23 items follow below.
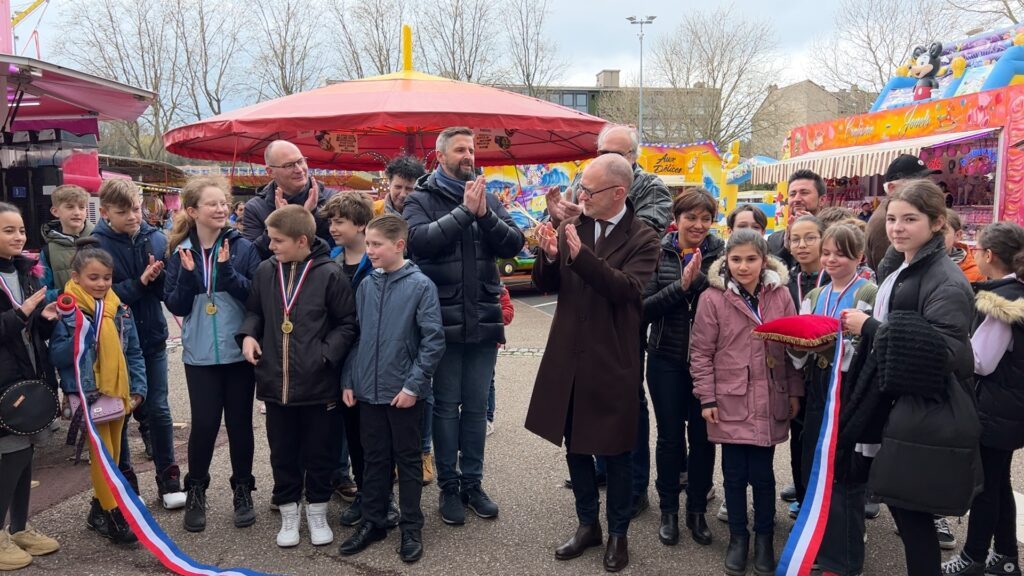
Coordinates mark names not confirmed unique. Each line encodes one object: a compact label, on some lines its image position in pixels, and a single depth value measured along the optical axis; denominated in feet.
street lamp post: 109.19
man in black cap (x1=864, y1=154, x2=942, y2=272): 10.70
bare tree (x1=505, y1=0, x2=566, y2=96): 101.55
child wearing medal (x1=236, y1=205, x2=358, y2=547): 11.24
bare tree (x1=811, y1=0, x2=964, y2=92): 88.48
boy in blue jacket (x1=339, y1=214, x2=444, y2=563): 11.05
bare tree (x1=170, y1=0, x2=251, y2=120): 93.50
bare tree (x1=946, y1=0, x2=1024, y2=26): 67.75
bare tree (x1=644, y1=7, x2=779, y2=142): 115.14
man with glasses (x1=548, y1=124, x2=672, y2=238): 12.40
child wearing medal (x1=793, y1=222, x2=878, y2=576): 9.80
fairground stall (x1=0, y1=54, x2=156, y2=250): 17.58
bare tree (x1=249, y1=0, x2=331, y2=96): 99.19
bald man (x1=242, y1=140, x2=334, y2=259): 12.91
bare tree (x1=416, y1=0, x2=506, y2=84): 96.84
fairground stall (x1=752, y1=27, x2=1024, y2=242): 34.30
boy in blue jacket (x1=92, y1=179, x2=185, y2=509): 12.48
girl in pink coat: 10.44
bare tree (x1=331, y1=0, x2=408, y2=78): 98.63
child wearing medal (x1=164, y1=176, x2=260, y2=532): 11.78
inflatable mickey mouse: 46.03
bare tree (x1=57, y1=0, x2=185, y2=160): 92.17
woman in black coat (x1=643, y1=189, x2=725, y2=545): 11.55
